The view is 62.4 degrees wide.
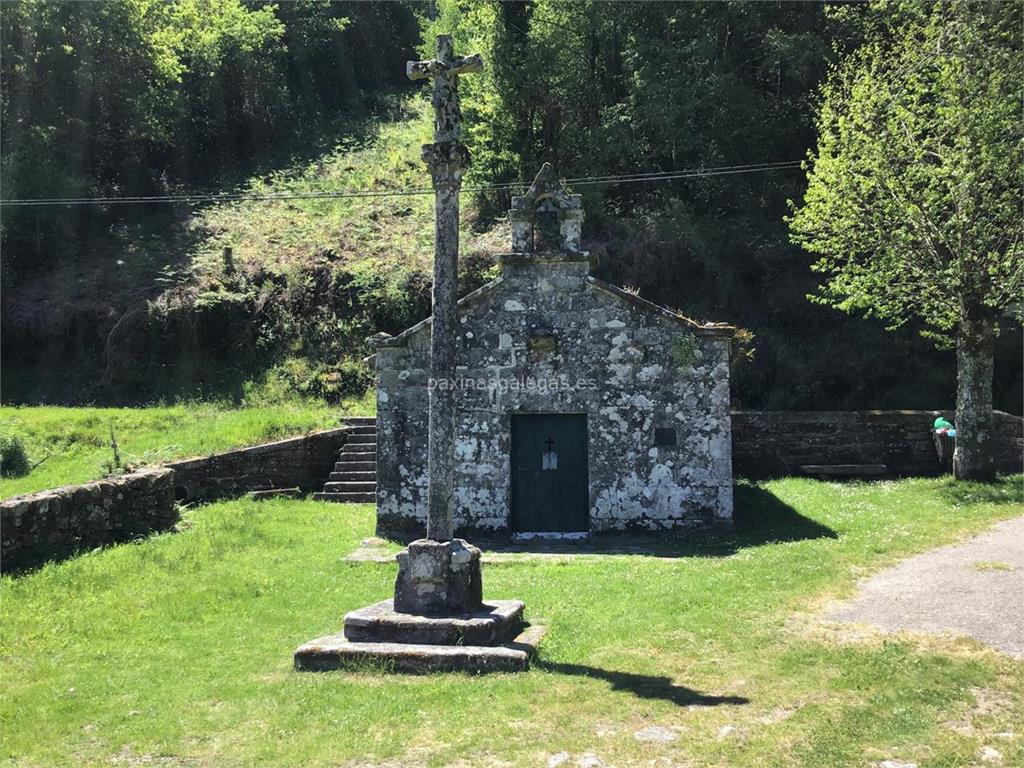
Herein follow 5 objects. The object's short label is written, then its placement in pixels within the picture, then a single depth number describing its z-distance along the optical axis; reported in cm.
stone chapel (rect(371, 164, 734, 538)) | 1400
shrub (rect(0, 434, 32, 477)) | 1667
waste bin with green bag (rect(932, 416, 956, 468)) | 1805
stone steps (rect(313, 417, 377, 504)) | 1825
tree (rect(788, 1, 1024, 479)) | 1634
